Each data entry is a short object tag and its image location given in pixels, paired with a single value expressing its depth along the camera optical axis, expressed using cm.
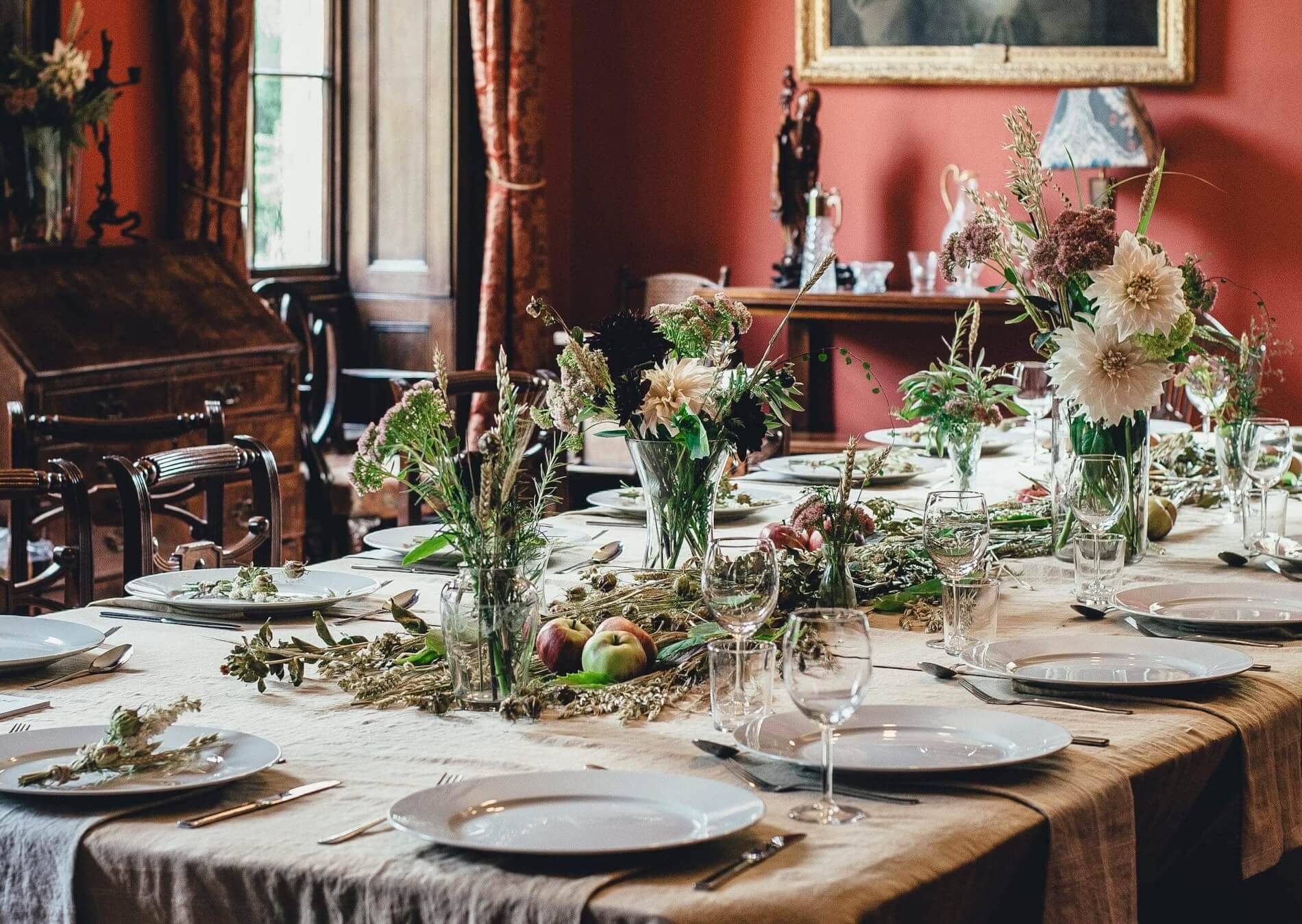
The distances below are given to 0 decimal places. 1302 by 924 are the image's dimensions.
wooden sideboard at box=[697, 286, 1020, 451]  571
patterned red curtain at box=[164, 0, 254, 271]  511
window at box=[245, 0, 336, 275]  599
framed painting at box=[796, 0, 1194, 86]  589
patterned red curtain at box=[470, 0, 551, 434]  622
